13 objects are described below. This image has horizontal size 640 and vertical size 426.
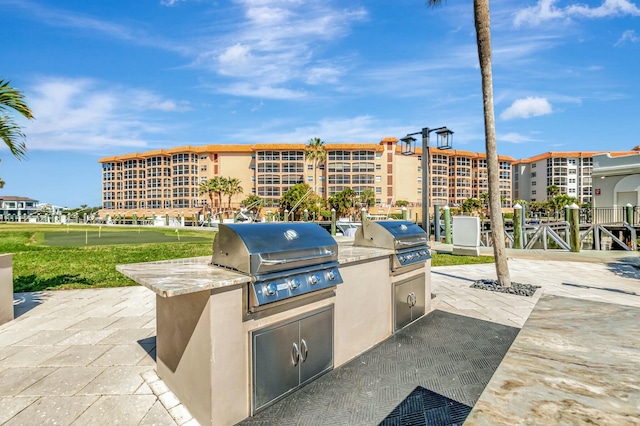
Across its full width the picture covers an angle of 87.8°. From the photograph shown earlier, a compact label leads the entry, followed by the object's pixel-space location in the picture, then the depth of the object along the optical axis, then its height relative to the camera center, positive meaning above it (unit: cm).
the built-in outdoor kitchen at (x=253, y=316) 254 -94
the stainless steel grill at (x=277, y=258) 271 -43
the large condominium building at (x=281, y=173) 6569 +748
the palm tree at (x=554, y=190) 6788 +341
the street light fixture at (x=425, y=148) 917 +173
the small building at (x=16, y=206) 11039 +232
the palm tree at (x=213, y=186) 6275 +466
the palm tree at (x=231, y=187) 6438 +447
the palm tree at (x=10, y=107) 494 +159
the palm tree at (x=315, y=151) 6388 +1124
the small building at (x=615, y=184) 2275 +155
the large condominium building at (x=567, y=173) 7512 +755
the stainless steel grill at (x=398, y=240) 455 -46
